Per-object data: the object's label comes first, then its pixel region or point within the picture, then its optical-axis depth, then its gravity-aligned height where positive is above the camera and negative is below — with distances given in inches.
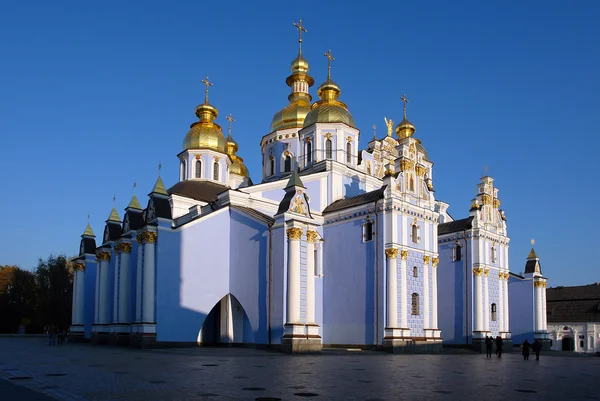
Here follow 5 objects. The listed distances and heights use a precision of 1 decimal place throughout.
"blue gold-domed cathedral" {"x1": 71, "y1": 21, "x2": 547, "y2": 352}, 1070.4 +30.1
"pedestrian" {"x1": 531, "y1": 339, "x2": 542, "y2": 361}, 993.7 -128.3
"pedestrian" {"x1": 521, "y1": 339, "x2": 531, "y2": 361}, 996.6 -133.9
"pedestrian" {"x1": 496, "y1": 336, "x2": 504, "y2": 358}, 1069.1 -134.7
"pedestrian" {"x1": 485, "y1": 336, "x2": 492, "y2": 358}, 1074.7 -137.4
